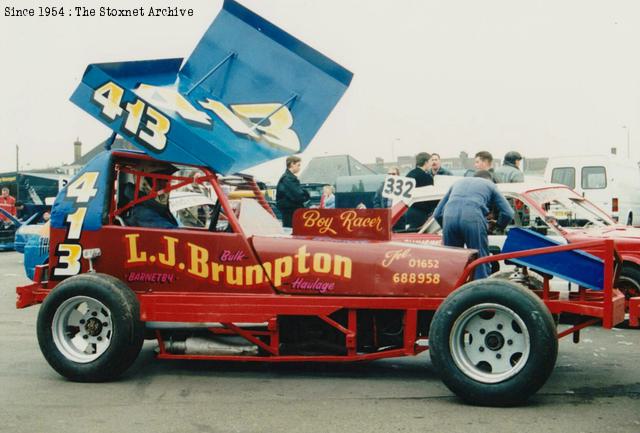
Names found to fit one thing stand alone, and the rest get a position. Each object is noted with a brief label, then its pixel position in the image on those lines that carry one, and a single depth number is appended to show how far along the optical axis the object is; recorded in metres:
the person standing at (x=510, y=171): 10.77
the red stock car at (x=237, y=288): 5.57
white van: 18.44
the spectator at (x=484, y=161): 8.03
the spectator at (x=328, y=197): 15.62
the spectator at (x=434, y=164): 11.70
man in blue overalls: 7.00
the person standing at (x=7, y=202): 22.69
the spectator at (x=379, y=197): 11.95
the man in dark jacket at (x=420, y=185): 9.79
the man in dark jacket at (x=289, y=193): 10.10
